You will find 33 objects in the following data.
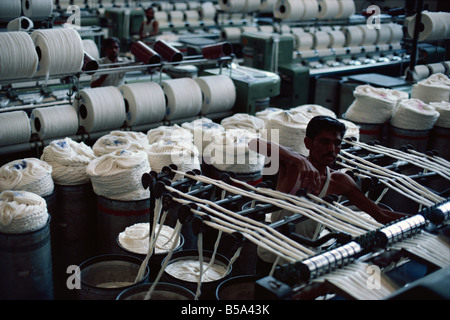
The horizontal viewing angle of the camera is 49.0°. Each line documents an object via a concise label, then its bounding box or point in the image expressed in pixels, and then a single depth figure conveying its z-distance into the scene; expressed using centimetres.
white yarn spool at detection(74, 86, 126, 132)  490
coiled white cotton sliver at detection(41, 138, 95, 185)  386
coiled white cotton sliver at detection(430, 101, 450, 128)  552
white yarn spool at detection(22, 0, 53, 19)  621
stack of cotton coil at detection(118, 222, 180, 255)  334
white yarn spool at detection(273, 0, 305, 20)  909
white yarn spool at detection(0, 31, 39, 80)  427
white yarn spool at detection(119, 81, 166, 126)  517
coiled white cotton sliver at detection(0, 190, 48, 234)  306
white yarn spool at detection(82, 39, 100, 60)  669
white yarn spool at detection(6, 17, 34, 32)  563
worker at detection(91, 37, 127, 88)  599
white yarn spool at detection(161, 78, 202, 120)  550
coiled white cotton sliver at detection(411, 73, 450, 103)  614
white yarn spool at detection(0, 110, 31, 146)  451
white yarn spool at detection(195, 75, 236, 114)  579
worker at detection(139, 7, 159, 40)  1033
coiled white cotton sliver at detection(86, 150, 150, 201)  369
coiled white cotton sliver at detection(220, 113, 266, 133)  506
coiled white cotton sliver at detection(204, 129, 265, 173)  419
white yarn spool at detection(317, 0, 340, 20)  976
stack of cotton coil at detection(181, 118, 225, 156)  473
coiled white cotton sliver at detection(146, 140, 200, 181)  407
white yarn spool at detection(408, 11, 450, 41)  768
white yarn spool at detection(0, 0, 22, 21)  588
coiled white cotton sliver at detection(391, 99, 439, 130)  530
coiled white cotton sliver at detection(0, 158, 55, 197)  352
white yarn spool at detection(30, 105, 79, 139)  471
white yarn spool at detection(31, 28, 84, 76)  458
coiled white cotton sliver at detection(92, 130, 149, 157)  420
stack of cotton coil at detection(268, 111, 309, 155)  454
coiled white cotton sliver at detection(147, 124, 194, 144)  446
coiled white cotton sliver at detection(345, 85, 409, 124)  545
